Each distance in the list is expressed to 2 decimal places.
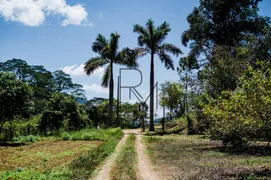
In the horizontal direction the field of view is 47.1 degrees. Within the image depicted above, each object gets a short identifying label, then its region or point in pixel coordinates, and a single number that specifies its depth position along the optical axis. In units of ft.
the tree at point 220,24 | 119.65
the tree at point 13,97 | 81.87
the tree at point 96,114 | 214.28
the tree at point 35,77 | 193.68
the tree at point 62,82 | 230.68
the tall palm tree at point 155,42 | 136.15
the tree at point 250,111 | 31.63
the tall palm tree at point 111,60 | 137.28
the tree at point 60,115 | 117.19
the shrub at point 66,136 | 93.56
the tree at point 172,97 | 190.70
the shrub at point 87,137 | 92.41
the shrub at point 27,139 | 88.30
